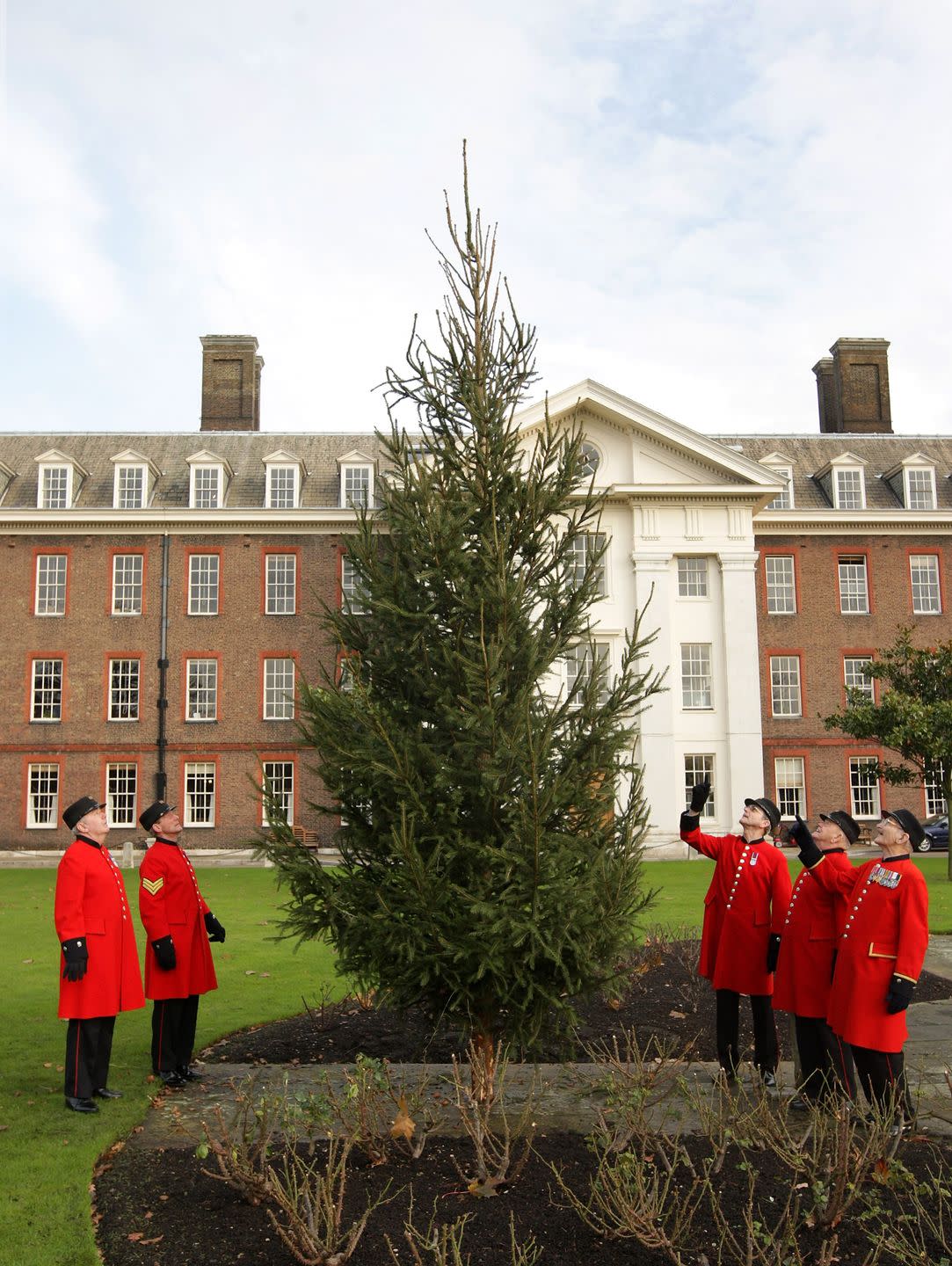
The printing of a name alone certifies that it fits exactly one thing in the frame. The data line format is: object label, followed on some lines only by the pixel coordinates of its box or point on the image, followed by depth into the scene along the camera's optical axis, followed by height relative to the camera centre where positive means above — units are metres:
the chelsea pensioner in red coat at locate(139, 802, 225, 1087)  8.23 -1.56
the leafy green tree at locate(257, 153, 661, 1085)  6.73 -0.03
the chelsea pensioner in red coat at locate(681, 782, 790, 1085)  7.93 -1.37
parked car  36.62 -3.30
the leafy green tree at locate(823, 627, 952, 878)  23.41 +0.42
